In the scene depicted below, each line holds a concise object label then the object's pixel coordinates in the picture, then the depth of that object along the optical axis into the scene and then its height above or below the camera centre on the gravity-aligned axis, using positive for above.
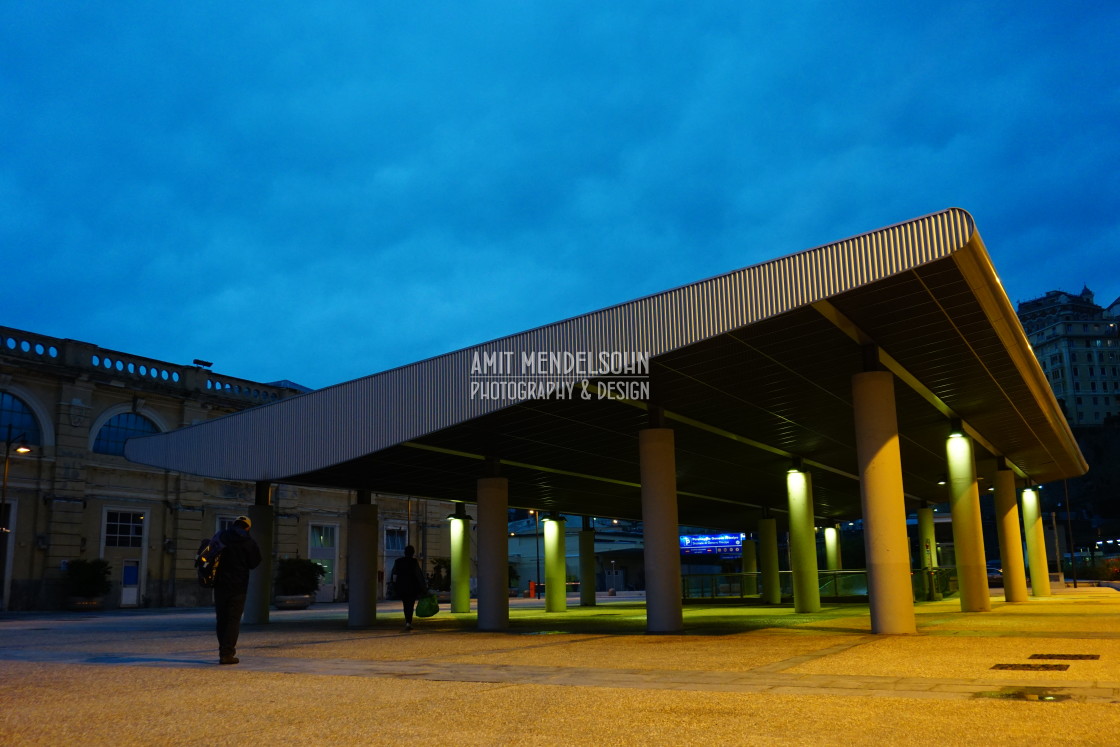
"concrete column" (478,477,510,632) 21.08 -0.33
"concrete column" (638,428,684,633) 18.11 +0.03
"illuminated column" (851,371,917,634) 15.66 +0.48
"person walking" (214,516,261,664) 11.57 -0.42
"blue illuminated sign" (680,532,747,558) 92.81 -0.76
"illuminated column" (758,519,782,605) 38.78 -1.18
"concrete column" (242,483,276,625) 24.58 -0.52
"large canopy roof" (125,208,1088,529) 13.77 +3.17
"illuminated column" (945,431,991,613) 23.59 -0.10
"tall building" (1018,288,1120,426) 142.25 +26.07
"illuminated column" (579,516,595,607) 38.00 -1.14
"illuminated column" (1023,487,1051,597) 37.56 -0.76
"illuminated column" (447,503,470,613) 35.19 -0.70
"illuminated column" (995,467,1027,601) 31.19 -0.33
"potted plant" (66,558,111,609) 37.41 -1.37
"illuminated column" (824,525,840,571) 51.54 -0.85
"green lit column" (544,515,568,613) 33.38 -0.96
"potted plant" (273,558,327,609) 44.53 -1.58
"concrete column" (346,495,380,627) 23.39 -0.49
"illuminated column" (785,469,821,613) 26.80 -0.62
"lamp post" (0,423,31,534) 33.47 +3.70
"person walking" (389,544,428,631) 20.39 -0.88
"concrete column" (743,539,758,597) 48.53 -1.13
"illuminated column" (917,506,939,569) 33.72 -0.45
